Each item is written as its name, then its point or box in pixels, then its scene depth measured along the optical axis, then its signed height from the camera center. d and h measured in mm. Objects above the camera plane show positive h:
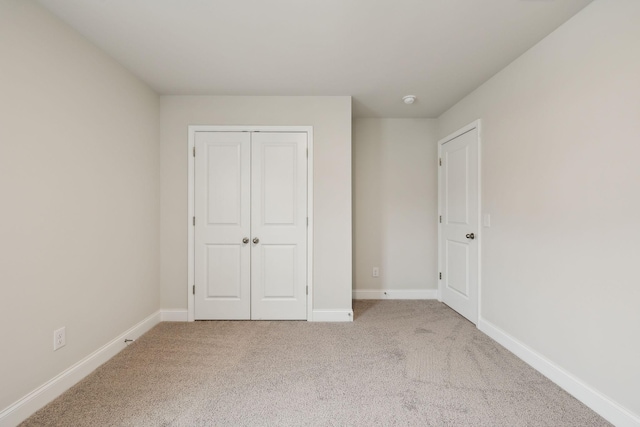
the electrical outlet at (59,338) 1668 -806
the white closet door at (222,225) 2818 -116
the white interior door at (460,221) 2701 -75
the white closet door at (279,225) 2826 -116
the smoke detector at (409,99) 2817 +1265
